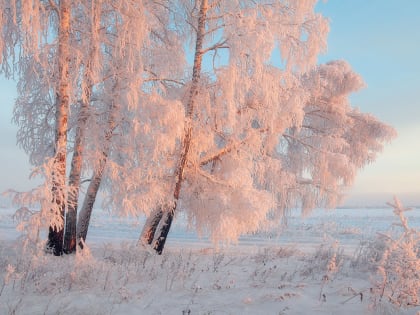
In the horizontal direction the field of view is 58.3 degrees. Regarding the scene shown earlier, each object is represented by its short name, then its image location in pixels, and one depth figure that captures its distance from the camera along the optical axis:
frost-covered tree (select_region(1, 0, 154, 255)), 6.74
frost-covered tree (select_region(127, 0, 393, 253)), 7.79
